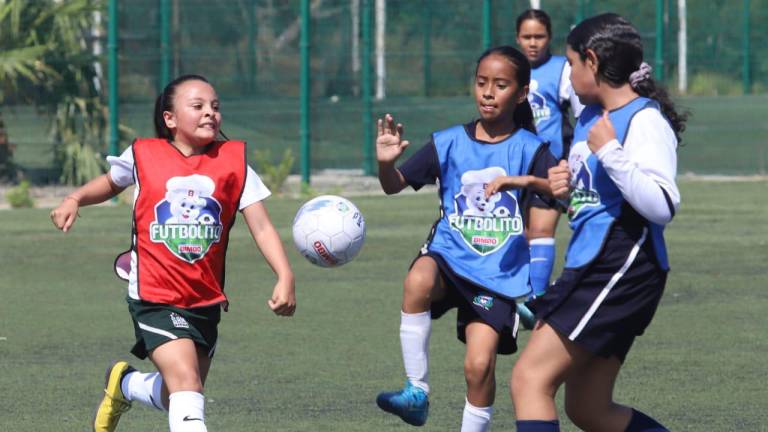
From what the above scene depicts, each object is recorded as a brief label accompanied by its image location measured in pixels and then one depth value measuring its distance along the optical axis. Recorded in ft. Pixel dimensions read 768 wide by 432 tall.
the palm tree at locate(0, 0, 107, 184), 117.80
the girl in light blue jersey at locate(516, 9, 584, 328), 68.80
